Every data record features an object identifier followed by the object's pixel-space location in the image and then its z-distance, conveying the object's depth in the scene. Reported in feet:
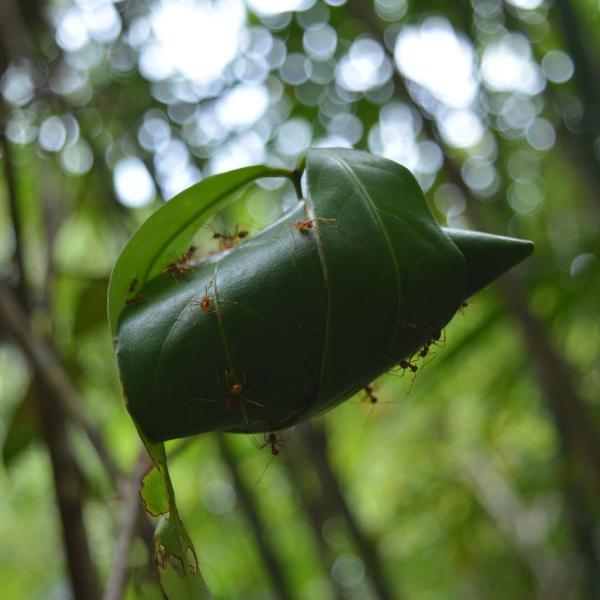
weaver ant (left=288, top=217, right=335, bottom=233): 1.59
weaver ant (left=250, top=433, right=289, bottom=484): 1.76
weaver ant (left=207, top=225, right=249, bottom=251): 1.97
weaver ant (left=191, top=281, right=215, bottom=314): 1.58
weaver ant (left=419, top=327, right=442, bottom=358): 1.63
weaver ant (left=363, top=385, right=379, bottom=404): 1.86
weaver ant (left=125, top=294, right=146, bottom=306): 1.69
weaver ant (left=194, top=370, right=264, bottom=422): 1.55
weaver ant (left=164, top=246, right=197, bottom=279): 1.70
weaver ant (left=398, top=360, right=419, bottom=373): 1.77
